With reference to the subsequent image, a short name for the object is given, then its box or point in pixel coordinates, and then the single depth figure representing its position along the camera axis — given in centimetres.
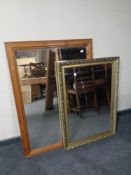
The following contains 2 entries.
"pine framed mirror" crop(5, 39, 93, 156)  193
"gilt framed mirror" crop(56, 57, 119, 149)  204
